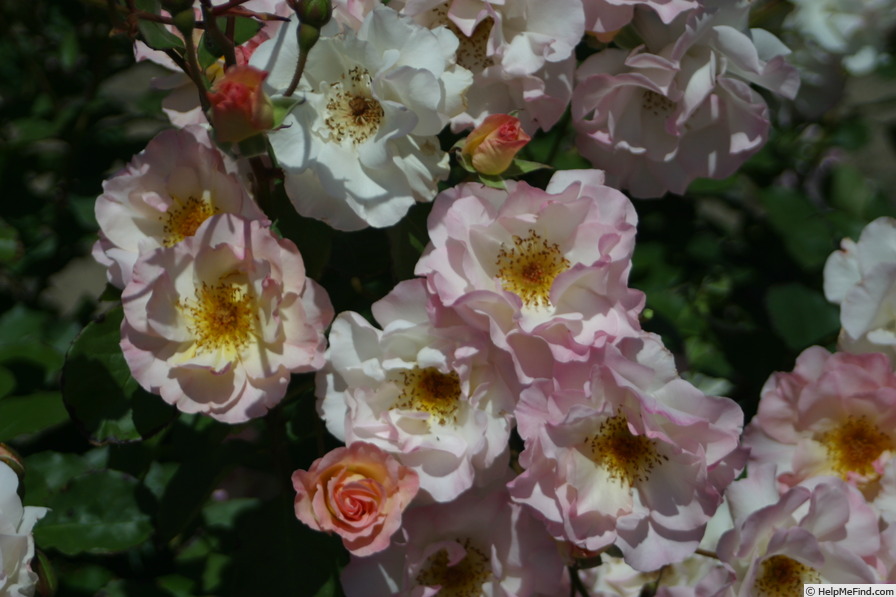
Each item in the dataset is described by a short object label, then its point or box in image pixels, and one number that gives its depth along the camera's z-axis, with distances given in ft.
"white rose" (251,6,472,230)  2.05
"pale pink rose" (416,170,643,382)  2.04
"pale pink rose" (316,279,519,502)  2.06
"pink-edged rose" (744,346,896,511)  2.21
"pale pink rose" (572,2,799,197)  2.21
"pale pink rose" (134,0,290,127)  2.15
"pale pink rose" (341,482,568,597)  2.15
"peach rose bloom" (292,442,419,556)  2.02
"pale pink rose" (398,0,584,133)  2.14
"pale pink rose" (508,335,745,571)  2.04
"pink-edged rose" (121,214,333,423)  2.05
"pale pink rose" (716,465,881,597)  2.13
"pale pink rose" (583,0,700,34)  2.15
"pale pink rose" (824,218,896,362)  2.23
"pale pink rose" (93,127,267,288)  2.10
